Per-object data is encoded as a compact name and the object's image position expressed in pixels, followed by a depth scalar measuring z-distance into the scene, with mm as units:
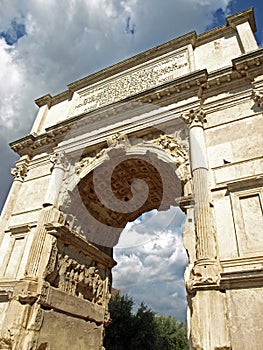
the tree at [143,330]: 17156
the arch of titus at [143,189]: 5164
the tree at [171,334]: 22295
